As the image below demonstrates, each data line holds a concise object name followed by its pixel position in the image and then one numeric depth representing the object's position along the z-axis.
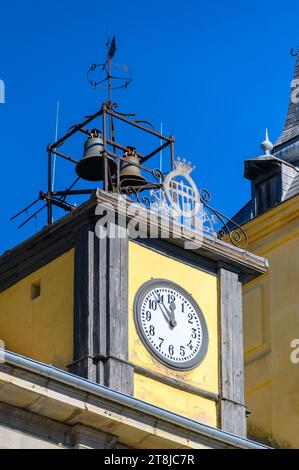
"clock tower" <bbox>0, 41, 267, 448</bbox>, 39.44
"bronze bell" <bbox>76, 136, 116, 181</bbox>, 41.59
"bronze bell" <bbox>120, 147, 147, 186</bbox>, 41.53
